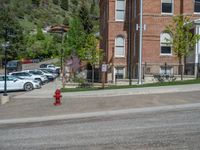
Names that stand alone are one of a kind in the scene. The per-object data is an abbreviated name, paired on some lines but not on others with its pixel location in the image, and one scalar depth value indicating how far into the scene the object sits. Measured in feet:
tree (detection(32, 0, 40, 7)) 581.53
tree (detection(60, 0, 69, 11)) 592.60
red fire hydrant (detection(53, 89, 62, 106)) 73.61
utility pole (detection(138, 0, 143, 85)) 113.28
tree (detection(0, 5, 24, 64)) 316.81
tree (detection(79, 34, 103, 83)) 126.93
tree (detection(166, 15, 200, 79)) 107.45
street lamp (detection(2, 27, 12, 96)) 96.02
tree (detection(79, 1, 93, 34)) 246.27
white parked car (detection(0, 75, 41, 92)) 122.52
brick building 126.52
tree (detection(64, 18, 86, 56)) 168.49
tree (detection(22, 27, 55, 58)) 351.28
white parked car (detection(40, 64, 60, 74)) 209.15
